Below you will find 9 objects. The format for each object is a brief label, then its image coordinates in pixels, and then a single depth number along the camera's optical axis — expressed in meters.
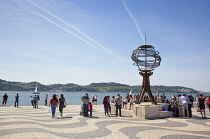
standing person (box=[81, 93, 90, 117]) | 14.66
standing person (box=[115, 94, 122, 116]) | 15.21
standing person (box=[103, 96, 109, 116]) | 15.43
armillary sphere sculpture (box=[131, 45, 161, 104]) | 17.45
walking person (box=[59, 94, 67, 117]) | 14.50
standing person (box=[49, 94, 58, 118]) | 14.04
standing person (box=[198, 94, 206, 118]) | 13.80
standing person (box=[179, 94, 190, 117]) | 13.98
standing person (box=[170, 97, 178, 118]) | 14.53
